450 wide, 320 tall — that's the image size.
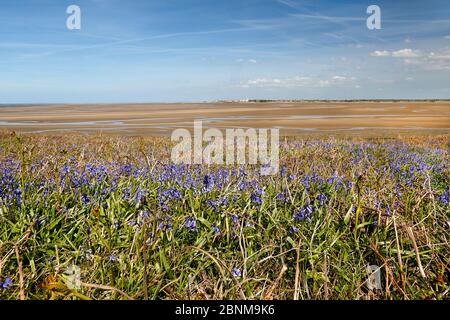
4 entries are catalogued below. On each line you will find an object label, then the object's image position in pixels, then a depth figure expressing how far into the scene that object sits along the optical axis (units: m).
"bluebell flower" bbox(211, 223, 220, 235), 3.12
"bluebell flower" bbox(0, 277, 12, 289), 2.20
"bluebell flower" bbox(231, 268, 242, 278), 2.43
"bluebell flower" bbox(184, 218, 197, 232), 3.21
